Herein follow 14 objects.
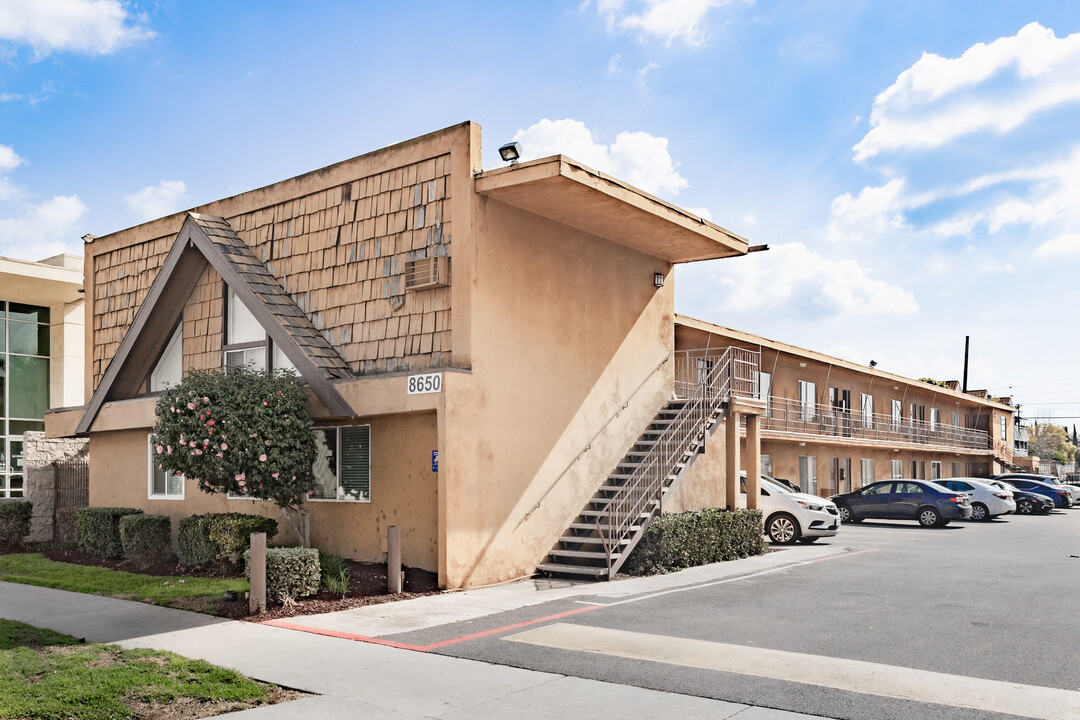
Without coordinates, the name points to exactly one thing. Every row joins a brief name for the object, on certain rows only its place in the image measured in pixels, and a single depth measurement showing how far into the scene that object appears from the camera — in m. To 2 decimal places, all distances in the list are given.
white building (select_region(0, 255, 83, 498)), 27.45
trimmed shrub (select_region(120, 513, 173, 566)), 15.62
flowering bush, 12.73
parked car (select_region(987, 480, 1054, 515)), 35.75
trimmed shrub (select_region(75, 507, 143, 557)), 16.58
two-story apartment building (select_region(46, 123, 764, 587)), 13.27
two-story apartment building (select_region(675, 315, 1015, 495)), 31.44
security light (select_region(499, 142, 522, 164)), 13.32
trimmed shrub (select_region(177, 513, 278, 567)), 13.86
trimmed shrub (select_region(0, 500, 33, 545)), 18.62
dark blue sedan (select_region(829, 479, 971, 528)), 26.64
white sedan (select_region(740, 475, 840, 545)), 20.12
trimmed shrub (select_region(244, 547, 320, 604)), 11.44
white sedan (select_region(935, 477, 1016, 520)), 30.14
